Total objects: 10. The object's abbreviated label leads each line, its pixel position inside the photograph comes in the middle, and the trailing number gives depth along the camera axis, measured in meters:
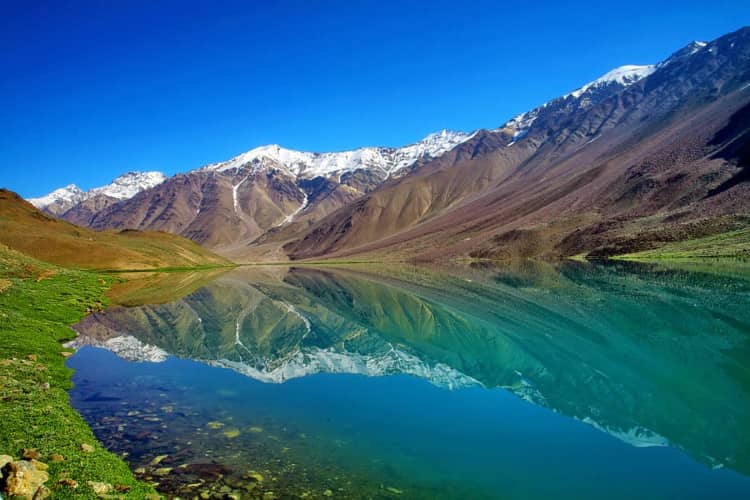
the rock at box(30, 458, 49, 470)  11.04
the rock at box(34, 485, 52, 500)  9.77
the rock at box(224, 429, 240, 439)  16.87
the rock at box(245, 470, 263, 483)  13.52
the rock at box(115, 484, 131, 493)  11.41
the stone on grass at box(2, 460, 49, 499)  9.62
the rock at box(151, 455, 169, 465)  14.44
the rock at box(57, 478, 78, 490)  10.68
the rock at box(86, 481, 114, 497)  10.94
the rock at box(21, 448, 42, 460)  11.47
